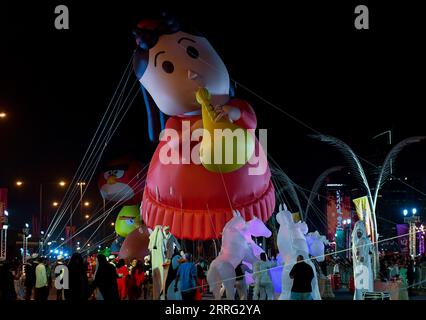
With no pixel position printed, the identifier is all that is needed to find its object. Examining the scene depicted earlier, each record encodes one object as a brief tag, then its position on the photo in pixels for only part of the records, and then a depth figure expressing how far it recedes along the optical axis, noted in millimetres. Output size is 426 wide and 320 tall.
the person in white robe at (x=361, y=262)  15531
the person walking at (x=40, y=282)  16859
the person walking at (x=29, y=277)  17422
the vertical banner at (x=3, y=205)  29384
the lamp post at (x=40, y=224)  37125
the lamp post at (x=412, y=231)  38625
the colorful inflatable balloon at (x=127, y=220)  32781
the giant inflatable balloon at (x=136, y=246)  27234
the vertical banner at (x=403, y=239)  42812
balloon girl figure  19250
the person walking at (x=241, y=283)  16562
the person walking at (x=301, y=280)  10922
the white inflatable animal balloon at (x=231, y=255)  16281
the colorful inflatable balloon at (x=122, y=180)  32500
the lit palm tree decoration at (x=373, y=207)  24114
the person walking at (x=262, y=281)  15916
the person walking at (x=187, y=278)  12477
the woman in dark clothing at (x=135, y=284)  18609
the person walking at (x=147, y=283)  20062
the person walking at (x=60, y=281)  18745
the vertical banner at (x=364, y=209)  30712
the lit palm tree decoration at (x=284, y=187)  32938
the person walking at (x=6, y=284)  13695
